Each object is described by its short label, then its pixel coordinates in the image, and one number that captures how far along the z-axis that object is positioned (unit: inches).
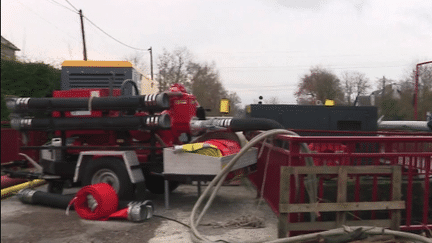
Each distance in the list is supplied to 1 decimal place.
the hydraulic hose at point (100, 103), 214.8
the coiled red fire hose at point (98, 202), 191.0
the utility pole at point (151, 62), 1523.9
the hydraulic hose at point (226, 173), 152.7
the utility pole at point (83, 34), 961.4
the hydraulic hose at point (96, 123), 216.7
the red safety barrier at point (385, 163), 151.0
